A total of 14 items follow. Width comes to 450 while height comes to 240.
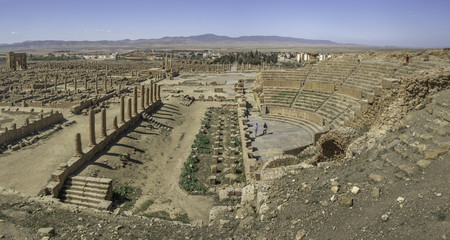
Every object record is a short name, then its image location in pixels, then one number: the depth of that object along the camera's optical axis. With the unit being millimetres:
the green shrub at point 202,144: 25161
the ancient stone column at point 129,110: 29719
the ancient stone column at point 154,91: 40619
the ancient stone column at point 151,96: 38250
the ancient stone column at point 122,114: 28136
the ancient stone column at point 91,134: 21578
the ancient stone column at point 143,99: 34788
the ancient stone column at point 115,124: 25755
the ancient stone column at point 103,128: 23516
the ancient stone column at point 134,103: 31970
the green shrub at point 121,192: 17578
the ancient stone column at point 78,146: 19781
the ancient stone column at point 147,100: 36531
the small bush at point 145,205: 16328
